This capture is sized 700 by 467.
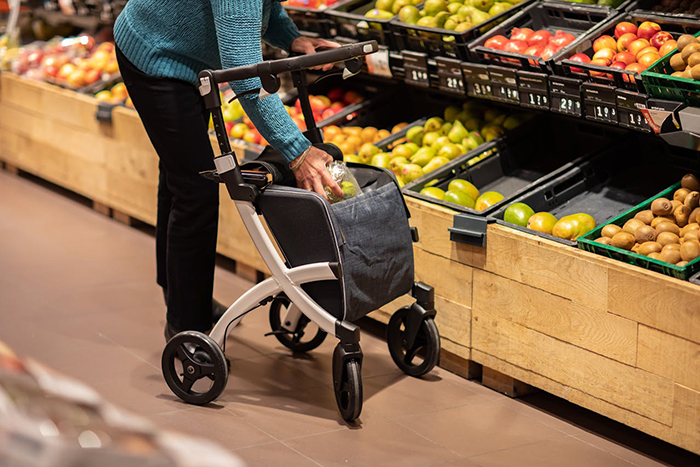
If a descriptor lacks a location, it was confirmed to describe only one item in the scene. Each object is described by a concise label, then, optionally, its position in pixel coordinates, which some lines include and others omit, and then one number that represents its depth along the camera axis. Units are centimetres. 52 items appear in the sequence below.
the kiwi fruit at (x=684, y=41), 280
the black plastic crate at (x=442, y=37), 353
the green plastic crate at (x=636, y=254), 255
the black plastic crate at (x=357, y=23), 392
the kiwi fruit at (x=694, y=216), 276
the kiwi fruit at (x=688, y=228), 272
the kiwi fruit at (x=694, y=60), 266
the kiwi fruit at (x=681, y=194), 285
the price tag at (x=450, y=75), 355
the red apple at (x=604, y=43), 319
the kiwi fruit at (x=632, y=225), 282
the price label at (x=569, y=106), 309
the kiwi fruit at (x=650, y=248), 269
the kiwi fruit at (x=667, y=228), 277
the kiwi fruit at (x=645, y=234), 275
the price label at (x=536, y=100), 321
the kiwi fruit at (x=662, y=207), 284
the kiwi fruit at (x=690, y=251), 260
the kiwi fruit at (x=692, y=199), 280
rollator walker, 266
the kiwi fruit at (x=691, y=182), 286
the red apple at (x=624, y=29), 322
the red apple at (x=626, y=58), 307
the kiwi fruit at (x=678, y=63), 277
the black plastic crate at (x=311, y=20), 425
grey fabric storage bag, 269
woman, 268
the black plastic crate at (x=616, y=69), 288
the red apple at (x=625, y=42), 316
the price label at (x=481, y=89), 344
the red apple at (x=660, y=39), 314
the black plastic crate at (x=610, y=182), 323
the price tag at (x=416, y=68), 371
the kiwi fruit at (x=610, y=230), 283
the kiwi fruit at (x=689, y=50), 273
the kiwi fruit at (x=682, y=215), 280
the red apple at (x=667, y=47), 302
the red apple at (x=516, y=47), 343
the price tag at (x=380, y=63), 391
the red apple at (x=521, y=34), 351
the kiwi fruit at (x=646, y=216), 286
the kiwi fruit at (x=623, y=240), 274
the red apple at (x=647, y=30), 320
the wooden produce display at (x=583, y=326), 255
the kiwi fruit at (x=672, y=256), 263
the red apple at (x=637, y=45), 310
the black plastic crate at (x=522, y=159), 356
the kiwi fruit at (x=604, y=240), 279
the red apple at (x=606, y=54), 313
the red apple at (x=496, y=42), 346
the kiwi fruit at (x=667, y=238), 271
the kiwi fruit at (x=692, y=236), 266
